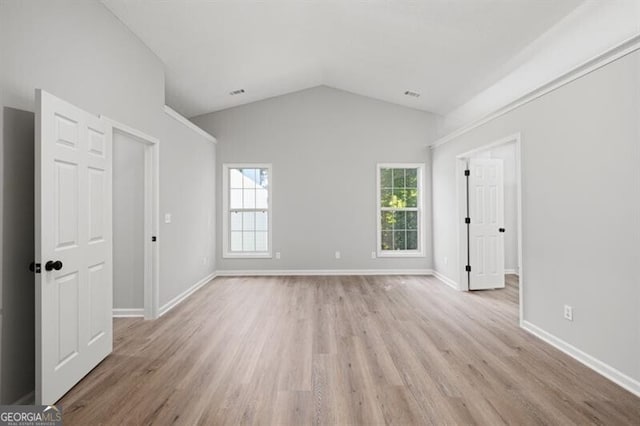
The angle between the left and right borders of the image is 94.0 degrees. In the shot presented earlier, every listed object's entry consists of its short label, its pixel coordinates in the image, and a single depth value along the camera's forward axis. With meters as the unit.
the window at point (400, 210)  6.01
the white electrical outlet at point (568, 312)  2.62
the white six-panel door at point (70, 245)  1.85
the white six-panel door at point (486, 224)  4.80
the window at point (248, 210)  5.97
